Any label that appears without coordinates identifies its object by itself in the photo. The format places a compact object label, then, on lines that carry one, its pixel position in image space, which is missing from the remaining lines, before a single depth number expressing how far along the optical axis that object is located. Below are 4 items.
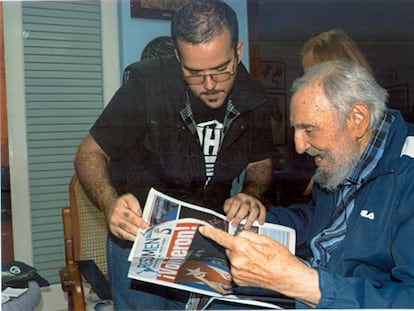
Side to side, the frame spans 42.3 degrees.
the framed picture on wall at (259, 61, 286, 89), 1.58
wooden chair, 1.62
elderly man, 1.42
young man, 1.57
